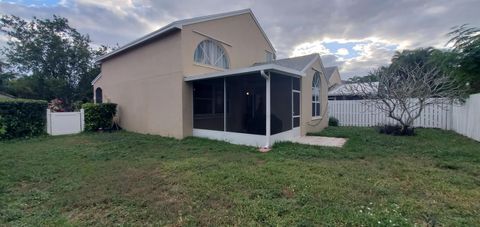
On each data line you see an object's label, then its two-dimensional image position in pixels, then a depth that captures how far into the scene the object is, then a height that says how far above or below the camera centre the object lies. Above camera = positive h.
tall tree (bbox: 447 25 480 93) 8.18 +1.99
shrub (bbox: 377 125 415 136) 9.35 -1.00
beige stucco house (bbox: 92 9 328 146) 7.59 +0.90
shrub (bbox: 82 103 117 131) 11.52 -0.39
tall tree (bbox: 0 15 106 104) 20.83 +4.79
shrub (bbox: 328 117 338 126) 13.69 -0.90
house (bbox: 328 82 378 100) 18.89 +1.18
